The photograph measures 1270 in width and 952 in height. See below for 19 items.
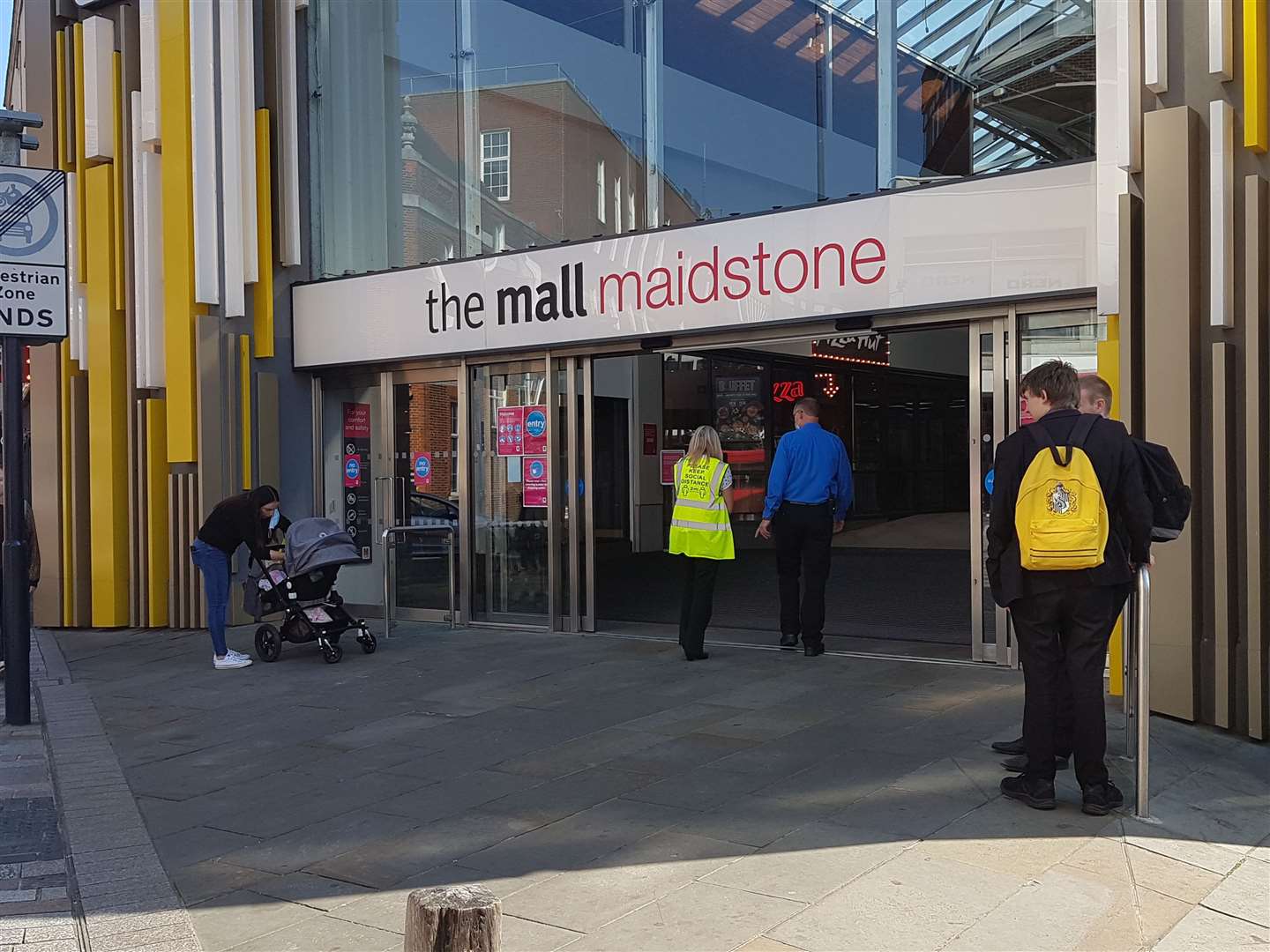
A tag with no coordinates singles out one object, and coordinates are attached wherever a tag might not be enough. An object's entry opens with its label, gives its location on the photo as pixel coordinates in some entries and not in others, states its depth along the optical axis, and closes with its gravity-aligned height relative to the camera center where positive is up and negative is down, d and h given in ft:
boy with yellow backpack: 15.72 -1.38
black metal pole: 24.85 -2.39
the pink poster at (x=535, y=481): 35.27 -0.79
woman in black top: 31.22 -2.17
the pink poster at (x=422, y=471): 38.81 -0.51
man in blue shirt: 28.84 -1.30
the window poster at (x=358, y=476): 40.93 -0.67
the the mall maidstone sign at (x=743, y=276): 25.61 +4.44
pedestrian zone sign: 25.12 +4.36
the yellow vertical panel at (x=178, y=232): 38.68 +7.26
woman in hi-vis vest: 27.91 -1.67
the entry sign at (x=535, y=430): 35.29 +0.68
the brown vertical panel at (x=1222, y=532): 20.24 -1.45
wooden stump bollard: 8.04 -3.12
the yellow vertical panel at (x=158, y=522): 39.65 -2.07
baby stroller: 31.14 -3.53
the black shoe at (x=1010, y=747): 18.84 -4.66
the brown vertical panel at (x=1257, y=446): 19.97 -0.01
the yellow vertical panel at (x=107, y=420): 41.16 +1.35
